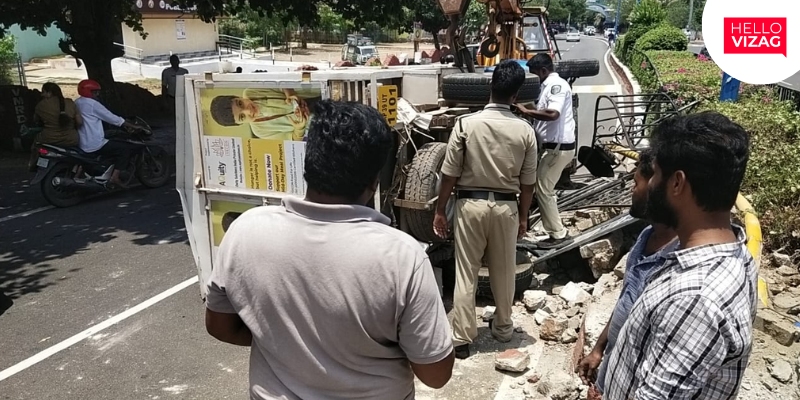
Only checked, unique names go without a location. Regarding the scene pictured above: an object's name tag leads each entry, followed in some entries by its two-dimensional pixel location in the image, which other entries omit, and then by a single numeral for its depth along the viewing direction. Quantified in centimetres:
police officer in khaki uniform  373
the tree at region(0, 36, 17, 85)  1683
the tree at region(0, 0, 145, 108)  1149
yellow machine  582
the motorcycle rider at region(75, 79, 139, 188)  759
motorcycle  743
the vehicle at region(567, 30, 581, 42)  5843
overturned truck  372
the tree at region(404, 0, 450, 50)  3031
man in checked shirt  152
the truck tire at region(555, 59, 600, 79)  938
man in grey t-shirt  162
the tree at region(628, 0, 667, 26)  2836
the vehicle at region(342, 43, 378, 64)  2916
